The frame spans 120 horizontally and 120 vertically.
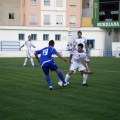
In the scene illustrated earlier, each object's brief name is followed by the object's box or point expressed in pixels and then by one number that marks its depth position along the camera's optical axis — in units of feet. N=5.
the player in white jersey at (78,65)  57.72
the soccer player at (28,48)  104.99
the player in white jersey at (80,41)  72.09
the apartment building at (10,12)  249.96
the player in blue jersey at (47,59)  53.21
